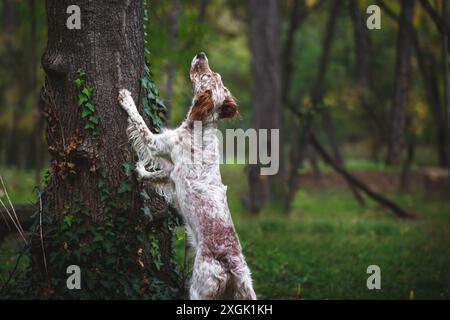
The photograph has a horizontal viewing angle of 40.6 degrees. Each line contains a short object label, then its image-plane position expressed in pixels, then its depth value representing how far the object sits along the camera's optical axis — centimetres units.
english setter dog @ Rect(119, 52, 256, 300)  484
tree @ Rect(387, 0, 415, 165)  1306
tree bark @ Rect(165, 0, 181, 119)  1076
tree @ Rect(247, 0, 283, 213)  1398
